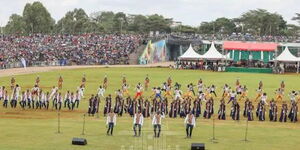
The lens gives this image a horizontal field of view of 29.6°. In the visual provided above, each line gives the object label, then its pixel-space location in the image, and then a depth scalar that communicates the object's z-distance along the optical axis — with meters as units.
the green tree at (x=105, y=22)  160.38
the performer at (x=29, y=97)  41.84
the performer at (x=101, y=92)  46.91
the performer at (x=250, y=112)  38.69
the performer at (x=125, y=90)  47.07
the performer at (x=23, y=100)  41.81
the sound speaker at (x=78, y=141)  27.50
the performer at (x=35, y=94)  41.85
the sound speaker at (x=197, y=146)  26.91
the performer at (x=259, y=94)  47.05
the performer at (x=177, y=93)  43.32
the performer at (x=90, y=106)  38.97
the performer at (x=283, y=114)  38.67
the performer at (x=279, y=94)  46.37
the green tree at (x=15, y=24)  132.88
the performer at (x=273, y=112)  39.03
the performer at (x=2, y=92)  43.30
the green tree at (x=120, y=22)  164.64
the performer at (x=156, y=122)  29.58
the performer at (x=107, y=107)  37.69
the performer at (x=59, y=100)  41.31
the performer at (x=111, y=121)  29.98
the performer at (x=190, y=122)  30.19
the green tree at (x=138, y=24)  154.25
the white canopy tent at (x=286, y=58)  83.06
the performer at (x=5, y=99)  42.44
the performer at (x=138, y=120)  29.77
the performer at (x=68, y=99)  41.78
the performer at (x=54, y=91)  41.97
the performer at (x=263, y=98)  41.55
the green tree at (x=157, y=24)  152.50
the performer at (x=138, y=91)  45.18
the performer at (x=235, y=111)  38.37
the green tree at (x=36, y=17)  128.62
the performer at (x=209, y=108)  38.97
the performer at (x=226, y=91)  47.74
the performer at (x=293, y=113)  38.91
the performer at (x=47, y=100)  41.84
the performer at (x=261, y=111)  39.00
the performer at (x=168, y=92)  47.14
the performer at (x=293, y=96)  40.03
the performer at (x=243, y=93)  47.63
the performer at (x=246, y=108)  39.17
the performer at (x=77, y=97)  42.09
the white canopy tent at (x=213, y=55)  85.62
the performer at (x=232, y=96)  44.68
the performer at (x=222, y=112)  38.65
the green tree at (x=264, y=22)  145.25
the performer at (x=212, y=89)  48.99
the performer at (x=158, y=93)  44.38
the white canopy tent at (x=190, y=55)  86.34
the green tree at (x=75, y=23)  152.75
